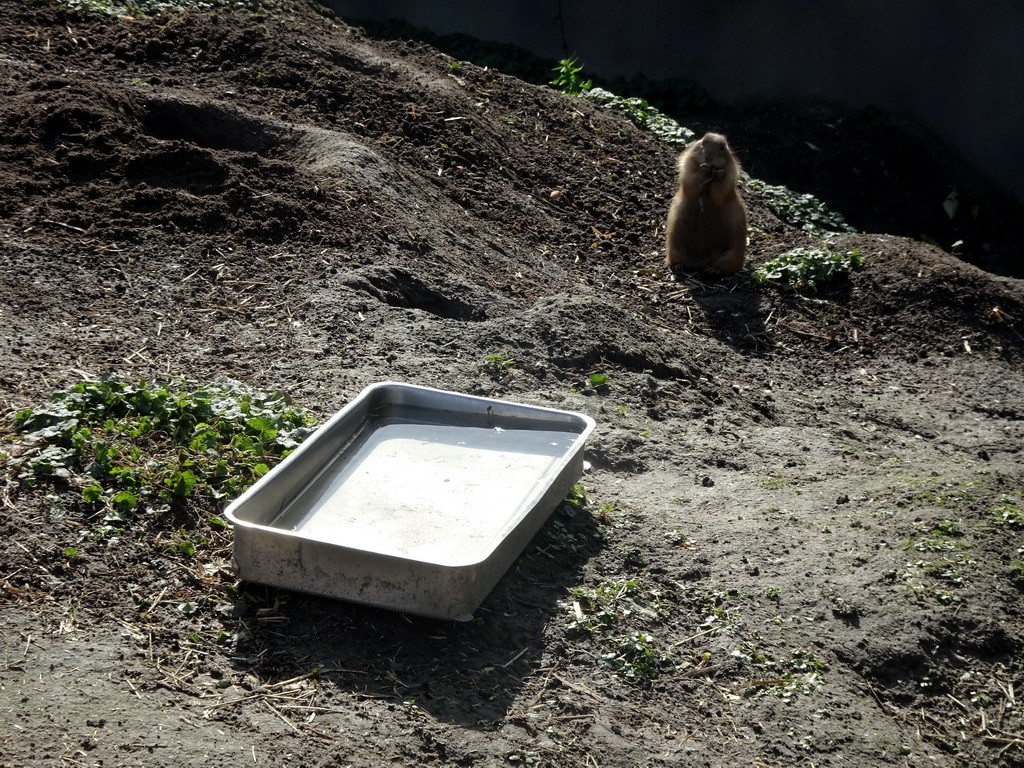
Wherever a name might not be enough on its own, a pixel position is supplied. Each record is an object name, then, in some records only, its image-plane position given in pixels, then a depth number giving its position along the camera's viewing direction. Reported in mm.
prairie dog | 8156
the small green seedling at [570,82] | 11578
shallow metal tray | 3396
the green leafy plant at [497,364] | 5582
